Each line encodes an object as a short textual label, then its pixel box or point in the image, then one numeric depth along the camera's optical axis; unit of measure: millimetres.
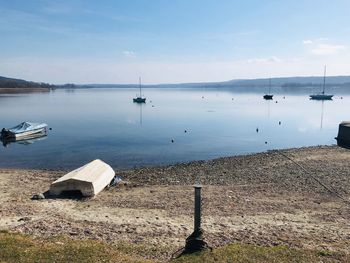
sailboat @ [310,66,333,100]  153075
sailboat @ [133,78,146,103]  141125
